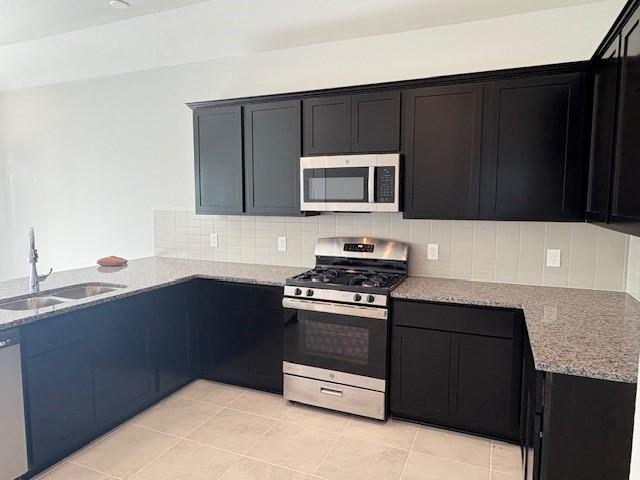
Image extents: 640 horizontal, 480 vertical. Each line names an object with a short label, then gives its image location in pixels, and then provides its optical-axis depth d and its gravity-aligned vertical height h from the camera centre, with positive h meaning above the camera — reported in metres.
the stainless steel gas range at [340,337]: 2.74 -0.87
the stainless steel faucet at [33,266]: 2.71 -0.38
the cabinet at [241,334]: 3.11 -0.97
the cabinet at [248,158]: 3.19 +0.40
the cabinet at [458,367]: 2.48 -0.97
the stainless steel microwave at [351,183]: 2.85 +0.18
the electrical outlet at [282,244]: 3.63 -0.31
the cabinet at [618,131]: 1.64 +0.36
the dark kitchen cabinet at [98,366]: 2.22 -0.99
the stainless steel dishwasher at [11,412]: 2.04 -1.01
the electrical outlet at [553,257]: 2.83 -0.32
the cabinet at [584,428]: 1.49 -0.80
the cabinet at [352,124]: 2.86 +0.60
